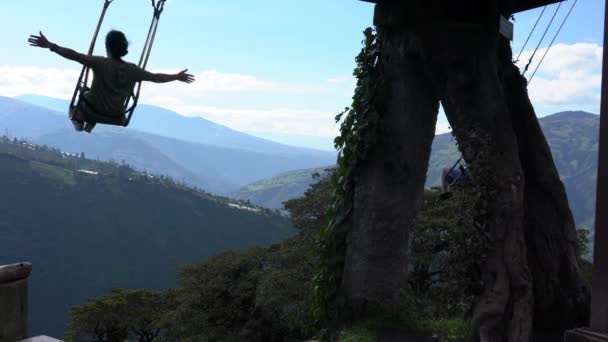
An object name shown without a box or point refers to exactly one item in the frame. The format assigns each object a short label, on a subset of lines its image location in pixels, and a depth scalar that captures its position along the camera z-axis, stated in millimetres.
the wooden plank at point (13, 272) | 6164
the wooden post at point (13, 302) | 6168
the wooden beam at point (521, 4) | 5992
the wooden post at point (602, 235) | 3502
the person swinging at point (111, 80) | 6145
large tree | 4680
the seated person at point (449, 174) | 6817
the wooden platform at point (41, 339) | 6184
